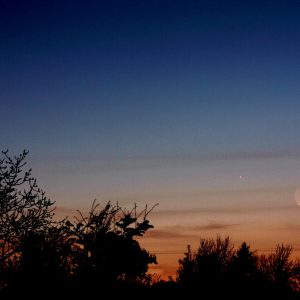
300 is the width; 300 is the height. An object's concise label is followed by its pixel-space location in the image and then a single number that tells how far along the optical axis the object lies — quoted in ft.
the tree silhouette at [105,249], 86.74
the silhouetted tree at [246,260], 189.57
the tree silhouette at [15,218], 69.46
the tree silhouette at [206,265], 156.35
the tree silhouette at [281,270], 197.77
